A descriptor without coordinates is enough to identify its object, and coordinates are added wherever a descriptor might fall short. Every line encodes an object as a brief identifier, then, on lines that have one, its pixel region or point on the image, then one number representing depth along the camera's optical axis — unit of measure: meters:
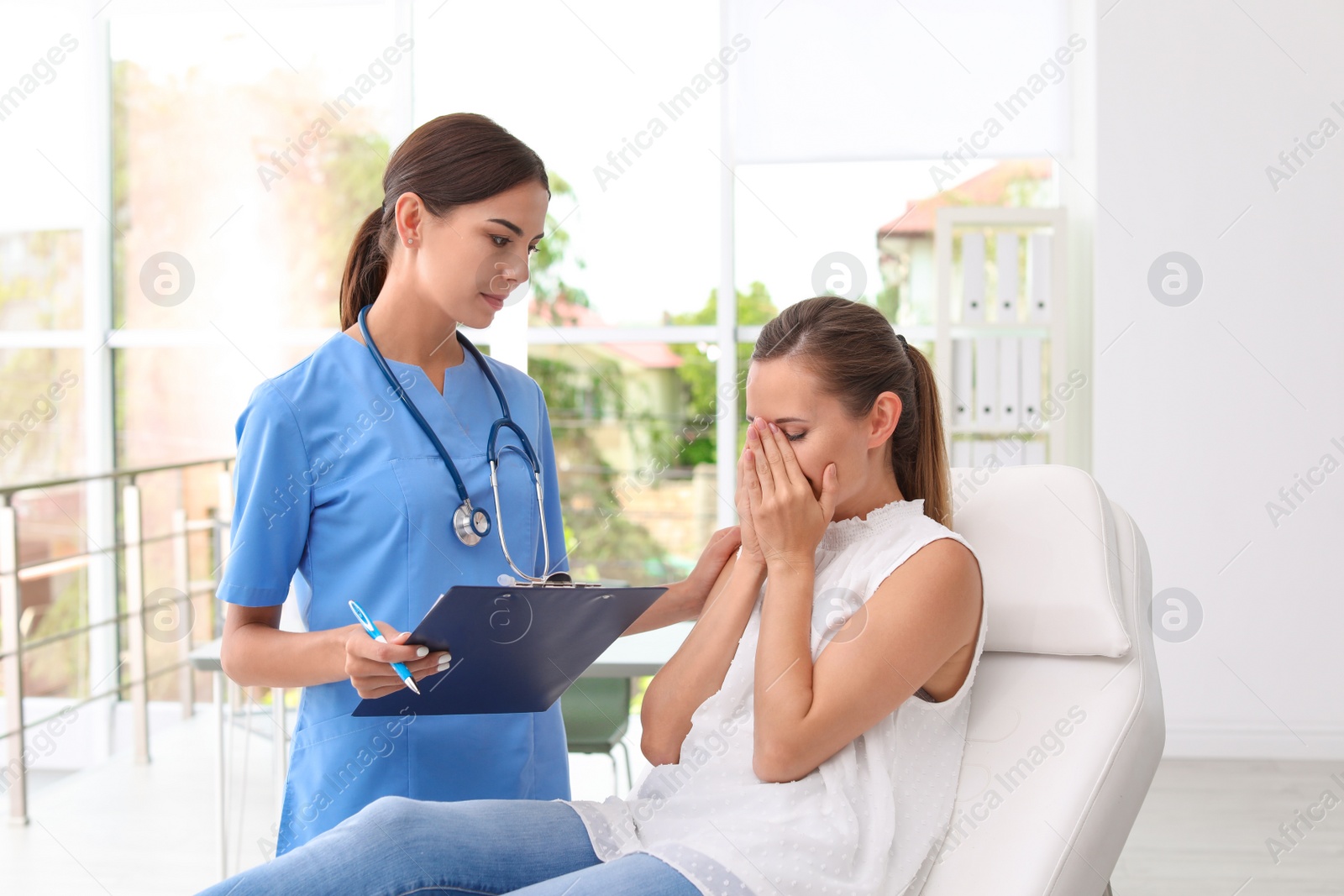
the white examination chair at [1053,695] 1.12
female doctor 1.22
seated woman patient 1.04
